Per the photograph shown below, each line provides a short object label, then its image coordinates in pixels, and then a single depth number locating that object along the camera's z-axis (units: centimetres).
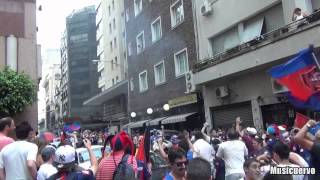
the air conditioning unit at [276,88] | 877
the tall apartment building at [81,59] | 4745
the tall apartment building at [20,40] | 901
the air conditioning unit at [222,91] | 1129
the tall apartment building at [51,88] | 6516
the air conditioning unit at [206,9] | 1183
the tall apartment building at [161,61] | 1355
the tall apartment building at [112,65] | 2303
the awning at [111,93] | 2123
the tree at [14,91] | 814
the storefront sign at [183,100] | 1290
